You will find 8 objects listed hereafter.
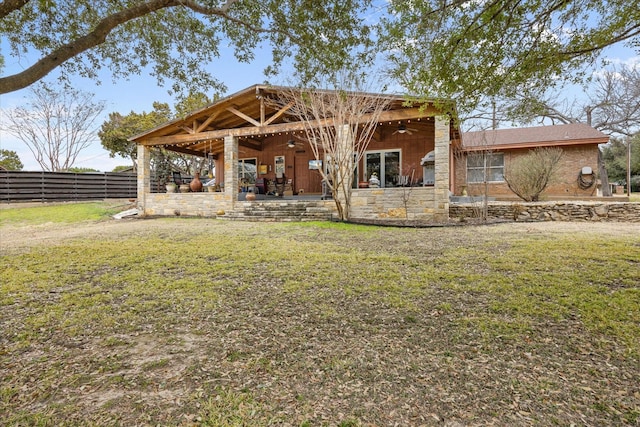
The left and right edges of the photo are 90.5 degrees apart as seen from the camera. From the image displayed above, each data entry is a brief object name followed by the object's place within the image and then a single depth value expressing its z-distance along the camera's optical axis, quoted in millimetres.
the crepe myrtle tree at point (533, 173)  10461
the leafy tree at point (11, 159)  27494
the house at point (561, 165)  13117
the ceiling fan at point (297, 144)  14107
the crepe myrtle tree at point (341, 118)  8602
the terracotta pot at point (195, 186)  12672
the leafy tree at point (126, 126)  20928
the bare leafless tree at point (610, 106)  17844
